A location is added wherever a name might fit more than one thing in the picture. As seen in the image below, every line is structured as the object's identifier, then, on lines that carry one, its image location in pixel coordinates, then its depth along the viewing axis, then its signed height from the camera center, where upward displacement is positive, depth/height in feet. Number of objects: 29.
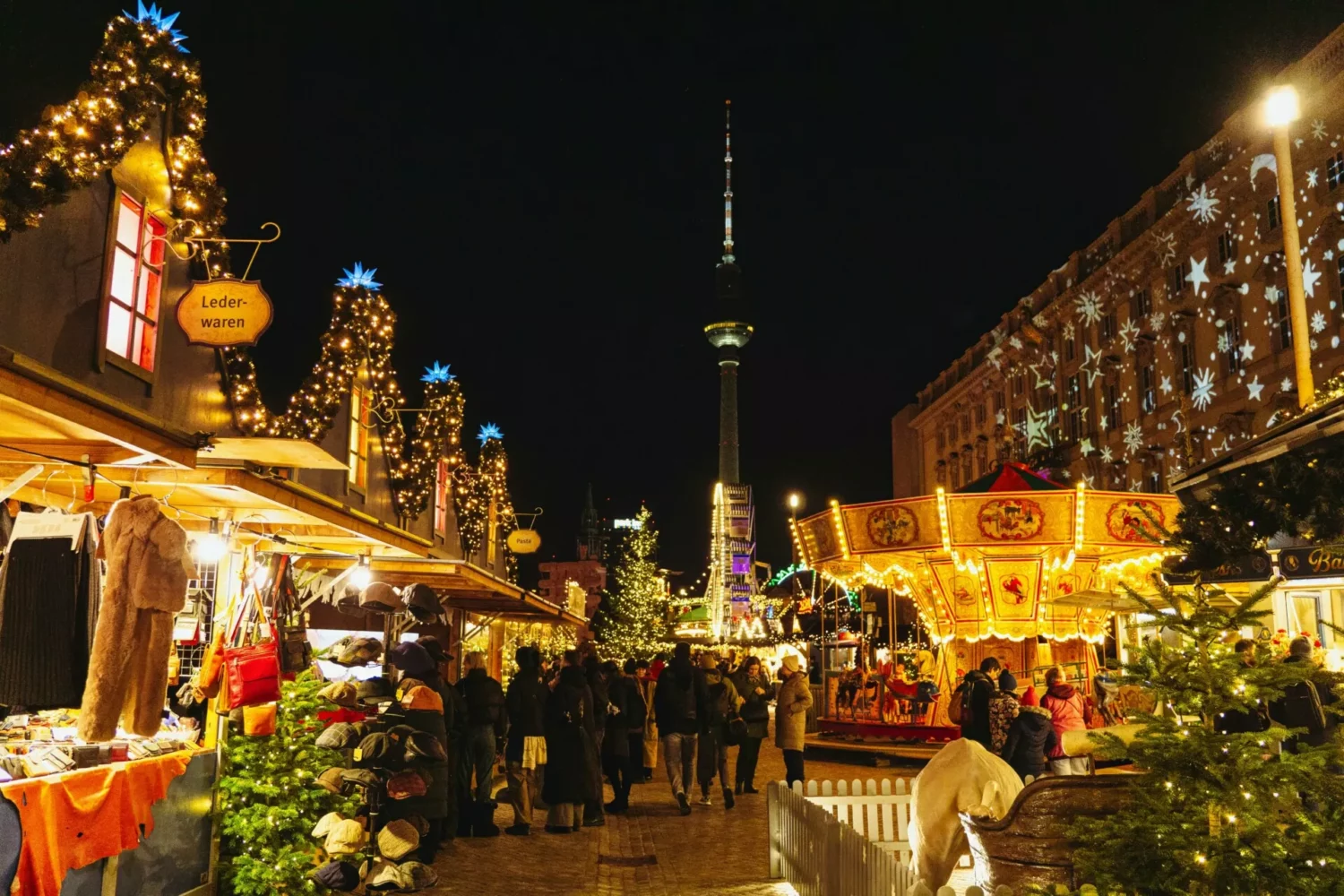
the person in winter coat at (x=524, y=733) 39.34 -3.38
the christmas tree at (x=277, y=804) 25.26 -4.00
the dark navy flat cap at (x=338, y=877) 22.53 -4.92
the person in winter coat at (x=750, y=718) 49.29 -3.41
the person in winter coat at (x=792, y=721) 44.57 -3.19
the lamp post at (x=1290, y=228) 32.89 +14.09
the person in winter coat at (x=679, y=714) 44.24 -2.96
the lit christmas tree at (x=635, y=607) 183.62 +5.65
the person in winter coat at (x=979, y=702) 37.76 -2.00
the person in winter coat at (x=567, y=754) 39.34 -4.12
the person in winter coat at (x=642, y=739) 50.24 -4.67
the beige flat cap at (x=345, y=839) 23.25 -4.27
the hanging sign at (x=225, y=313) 25.80 +7.51
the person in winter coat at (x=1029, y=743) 31.09 -2.75
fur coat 19.02 +0.23
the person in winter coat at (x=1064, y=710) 36.55 -2.13
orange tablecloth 18.21 -3.29
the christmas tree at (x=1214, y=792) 14.14 -1.93
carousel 61.93 +4.91
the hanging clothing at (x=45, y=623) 18.70 +0.15
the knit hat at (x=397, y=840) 23.13 -4.26
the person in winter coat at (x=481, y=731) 38.42 -3.28
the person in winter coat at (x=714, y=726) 45.70 -3.57
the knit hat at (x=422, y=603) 29.76 +0.89
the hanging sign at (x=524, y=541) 90.43 +7.89
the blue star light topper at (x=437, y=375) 59.67 +14.09
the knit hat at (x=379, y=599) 34.40 +1.17
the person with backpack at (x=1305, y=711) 31.96 -1.80
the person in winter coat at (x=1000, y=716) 33.22 -2.15
